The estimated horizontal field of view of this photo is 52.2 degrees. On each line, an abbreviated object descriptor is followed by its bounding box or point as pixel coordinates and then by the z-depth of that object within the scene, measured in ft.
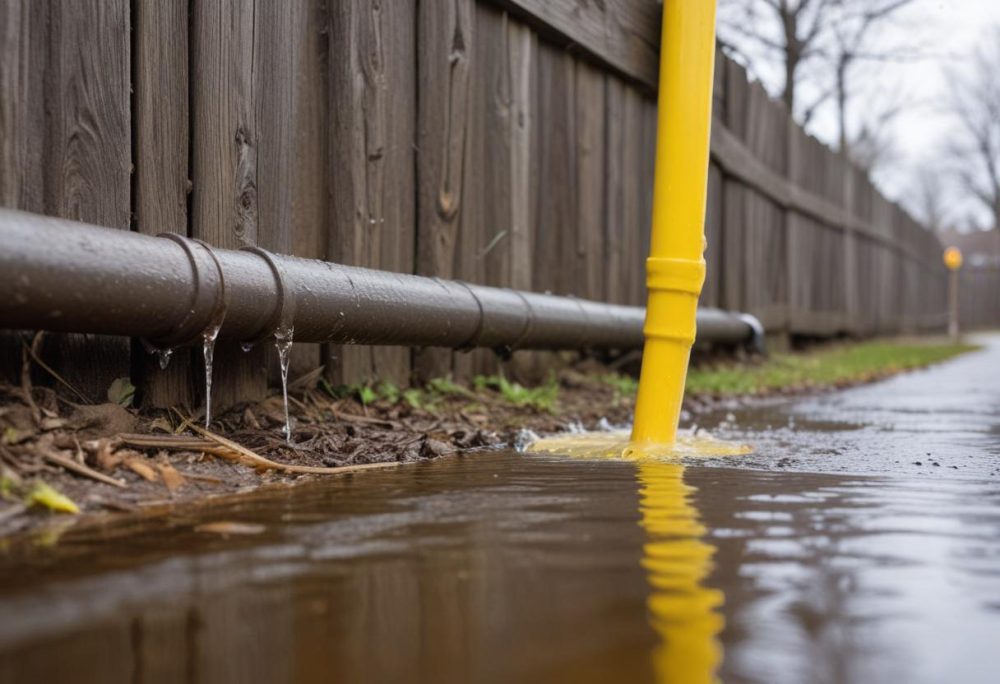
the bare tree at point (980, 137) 114.21
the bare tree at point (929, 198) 162.09
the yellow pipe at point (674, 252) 10.84
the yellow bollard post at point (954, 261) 65.89
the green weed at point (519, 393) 14.35
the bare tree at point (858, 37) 45.62
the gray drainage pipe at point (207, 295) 7.06
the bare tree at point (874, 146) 80.84
